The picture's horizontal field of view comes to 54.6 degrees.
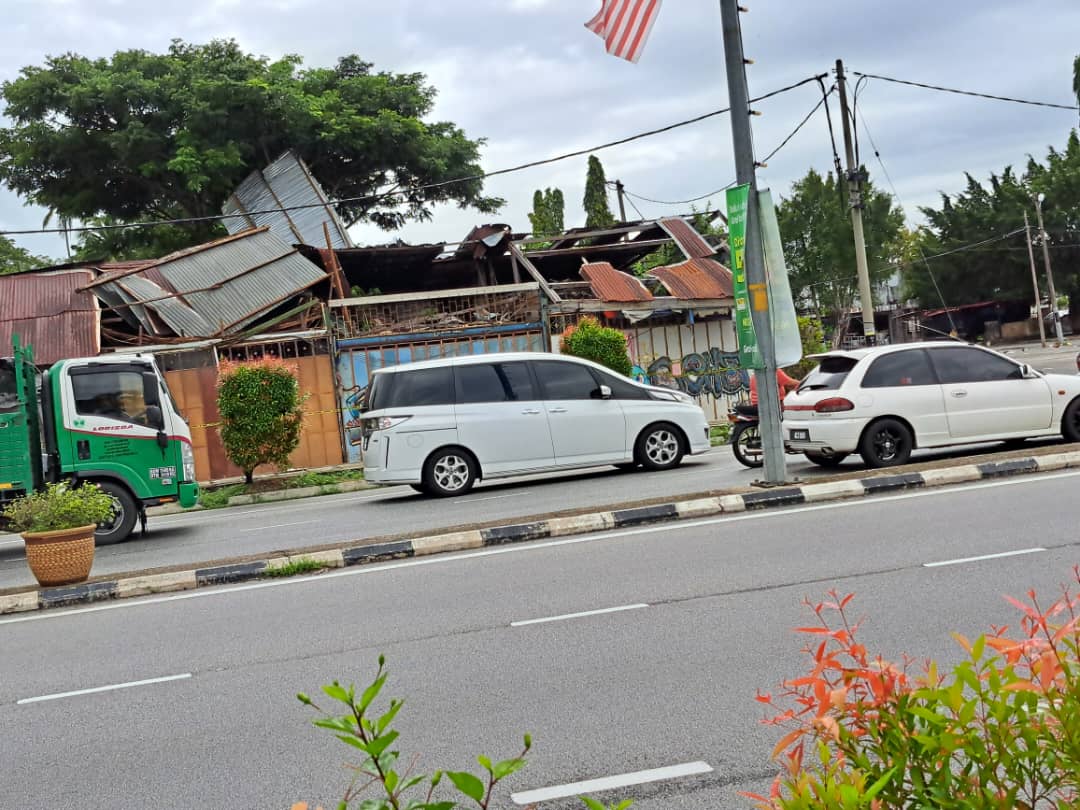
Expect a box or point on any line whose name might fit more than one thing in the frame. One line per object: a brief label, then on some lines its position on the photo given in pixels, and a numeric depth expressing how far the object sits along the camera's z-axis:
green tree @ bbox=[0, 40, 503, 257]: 33.59
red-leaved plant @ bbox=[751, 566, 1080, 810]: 2.08
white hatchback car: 12.67
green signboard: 11.23
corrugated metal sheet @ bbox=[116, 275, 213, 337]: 22.03
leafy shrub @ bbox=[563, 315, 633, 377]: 21.33
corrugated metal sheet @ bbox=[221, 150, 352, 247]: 29.98
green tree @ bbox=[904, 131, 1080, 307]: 59.62
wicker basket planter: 9.28
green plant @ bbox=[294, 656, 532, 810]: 1.80
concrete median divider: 9.07
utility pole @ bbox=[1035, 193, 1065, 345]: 54.37
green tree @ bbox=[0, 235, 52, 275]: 44.94
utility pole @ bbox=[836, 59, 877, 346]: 23.91
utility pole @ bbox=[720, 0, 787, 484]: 11.14
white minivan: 14.56
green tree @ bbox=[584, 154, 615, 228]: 45.88
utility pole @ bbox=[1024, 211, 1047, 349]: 55.41
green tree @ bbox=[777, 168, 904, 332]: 62.66
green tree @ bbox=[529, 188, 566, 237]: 48.03
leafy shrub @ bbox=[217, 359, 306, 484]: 18.98
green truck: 12.79
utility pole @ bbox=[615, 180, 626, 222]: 43.47
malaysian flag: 11.15
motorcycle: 14.71
